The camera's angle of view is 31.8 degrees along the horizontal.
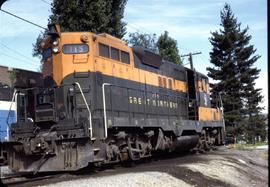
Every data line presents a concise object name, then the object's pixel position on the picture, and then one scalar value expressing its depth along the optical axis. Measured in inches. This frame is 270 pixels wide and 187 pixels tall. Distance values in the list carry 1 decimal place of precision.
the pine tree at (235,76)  1978.3
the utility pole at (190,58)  2001.7
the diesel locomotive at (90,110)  505.0
